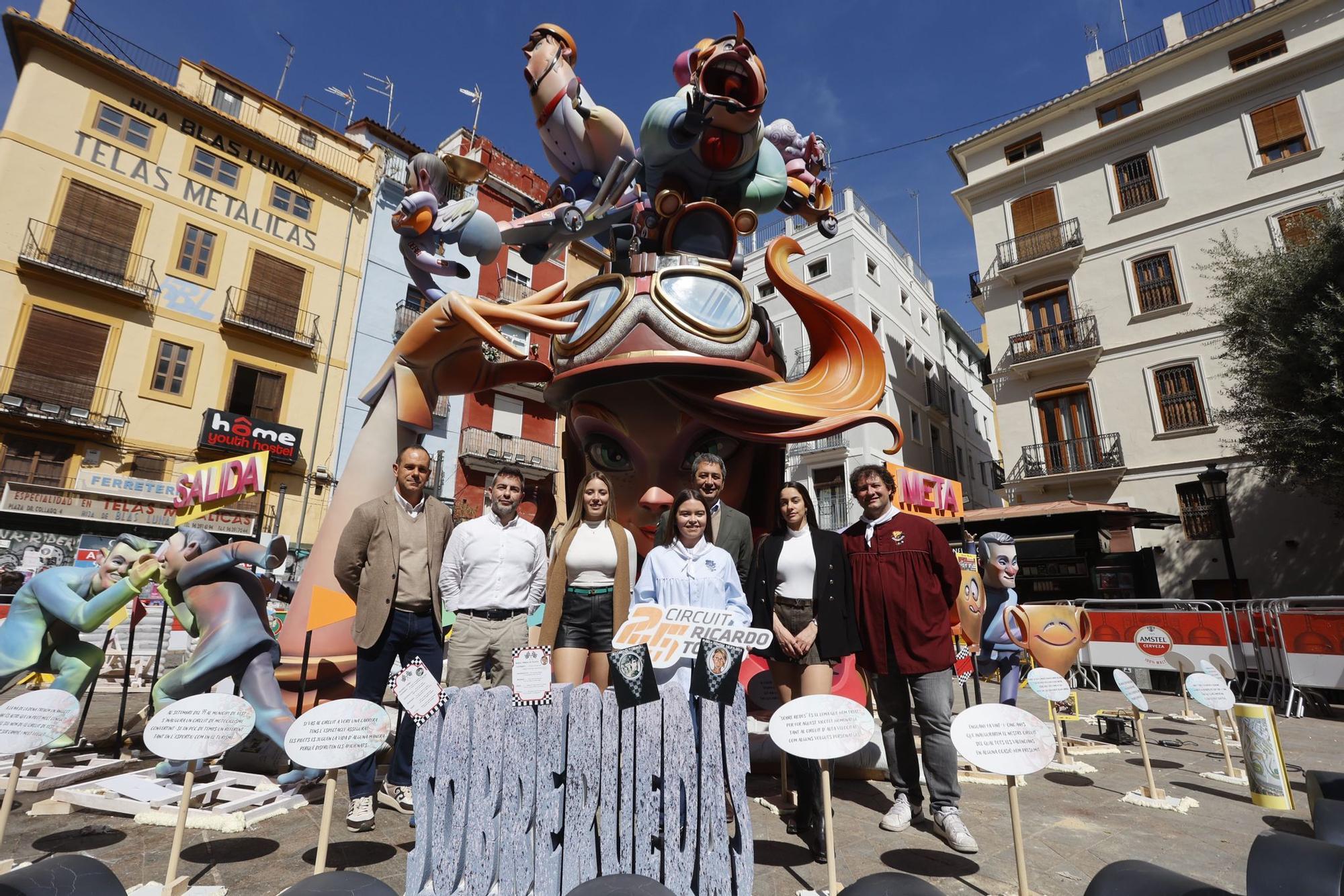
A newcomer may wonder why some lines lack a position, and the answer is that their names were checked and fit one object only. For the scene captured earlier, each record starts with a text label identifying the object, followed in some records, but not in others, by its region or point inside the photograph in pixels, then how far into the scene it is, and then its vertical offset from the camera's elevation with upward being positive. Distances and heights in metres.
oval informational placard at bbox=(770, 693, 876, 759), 2.54 -0.43
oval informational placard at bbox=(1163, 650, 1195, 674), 5.20 -0.38
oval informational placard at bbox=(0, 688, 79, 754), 2.71 -0.45
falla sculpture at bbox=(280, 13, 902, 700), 4.92 +1.96
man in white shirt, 3.51 +0.10
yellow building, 14.63 +7.54
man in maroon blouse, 3.33 -0.11
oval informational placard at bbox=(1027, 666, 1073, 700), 4.40 -0.46
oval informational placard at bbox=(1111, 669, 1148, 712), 4.44 -0.52
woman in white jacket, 3.25 +0.18
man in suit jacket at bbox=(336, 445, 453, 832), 3.44 +0.11
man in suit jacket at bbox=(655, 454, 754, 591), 3.85 +0.52
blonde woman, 3.51 +0.08
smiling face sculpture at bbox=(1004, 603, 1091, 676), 5.61 -0.19
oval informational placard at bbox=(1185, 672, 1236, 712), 4.44 -0.51
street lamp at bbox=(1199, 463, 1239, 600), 9.97 +1.76
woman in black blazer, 3.33 +0.04
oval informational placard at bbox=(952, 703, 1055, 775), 2.62 -0.49
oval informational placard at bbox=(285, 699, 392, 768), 2.51 -0.47
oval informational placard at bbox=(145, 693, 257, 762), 2.56 -0.46
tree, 10.53 +4.09
